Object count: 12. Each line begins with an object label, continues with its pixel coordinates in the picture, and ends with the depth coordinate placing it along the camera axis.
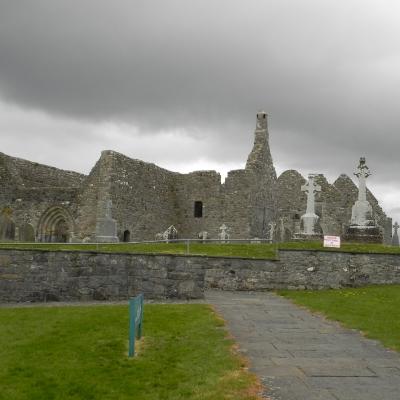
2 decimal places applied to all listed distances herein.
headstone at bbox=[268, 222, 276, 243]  35.82
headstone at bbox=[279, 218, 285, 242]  39.74
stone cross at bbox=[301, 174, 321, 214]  25.66
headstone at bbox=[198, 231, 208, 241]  35.31
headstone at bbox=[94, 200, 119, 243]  25.50
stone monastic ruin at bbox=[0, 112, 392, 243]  30.70
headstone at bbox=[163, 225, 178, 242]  33.68
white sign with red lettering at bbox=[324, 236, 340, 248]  19.08
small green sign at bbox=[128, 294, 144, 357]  8.20
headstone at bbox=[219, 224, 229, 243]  32.88
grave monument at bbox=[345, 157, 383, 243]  24.00
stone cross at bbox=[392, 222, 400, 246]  37.69
